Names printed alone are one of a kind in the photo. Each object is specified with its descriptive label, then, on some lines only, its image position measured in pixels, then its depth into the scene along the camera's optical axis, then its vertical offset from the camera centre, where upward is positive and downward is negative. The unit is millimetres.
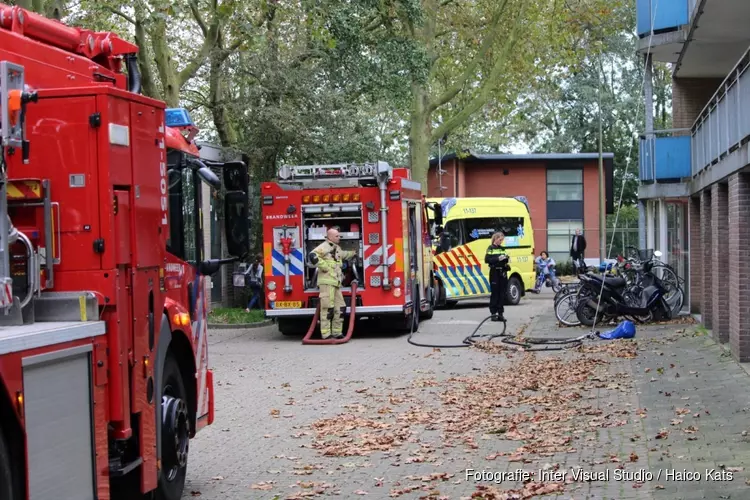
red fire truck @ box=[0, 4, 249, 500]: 4789 -175
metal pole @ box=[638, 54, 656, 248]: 21000 +2340
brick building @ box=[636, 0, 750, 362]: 12992 +1195
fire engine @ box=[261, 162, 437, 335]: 18469 +121
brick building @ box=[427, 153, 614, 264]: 49438 +2433
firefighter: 17859 -738
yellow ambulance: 25891 -213
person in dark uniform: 19109 -697
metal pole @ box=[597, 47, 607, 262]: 42103 +1084
